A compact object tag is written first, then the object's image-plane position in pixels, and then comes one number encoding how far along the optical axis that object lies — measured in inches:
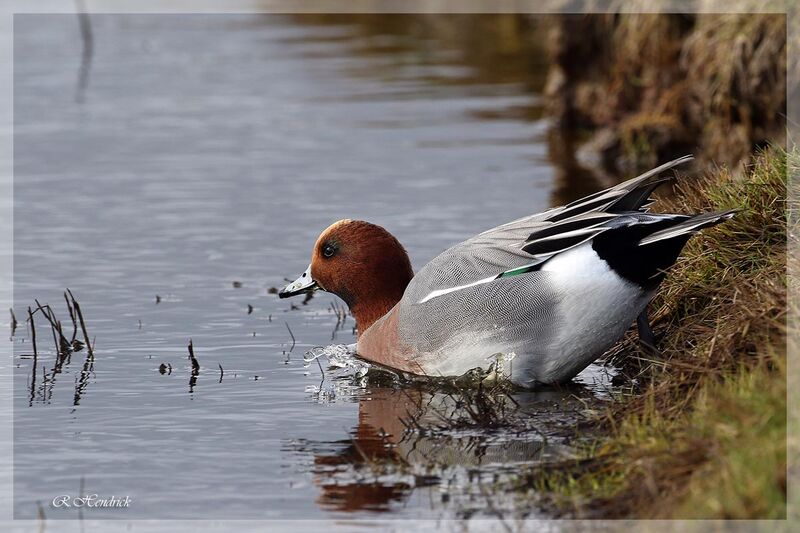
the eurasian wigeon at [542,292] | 461.7
